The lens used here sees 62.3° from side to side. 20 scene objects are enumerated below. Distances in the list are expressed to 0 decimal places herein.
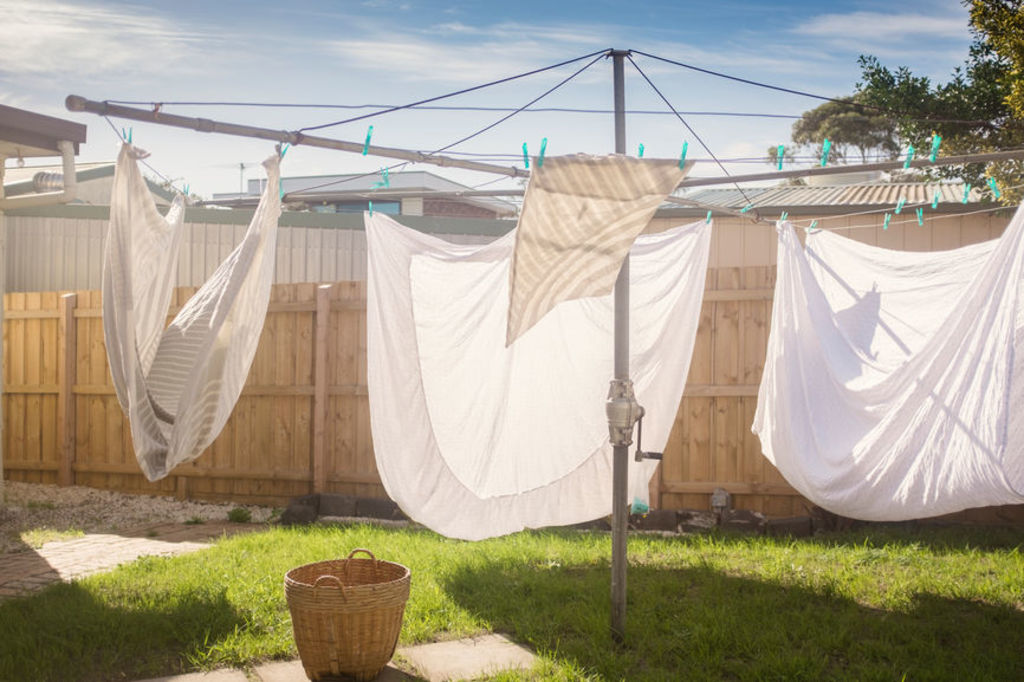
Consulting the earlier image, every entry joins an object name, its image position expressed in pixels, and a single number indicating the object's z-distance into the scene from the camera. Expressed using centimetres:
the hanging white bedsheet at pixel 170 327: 349
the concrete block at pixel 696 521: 535
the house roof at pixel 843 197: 802
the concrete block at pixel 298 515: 574
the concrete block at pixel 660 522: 550
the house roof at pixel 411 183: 1678
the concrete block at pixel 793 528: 516
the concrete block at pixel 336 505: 598
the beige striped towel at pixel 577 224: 289
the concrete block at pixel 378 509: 590
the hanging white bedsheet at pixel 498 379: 421
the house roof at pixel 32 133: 563
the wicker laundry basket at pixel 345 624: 293
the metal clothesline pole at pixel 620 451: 332
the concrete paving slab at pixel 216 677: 302
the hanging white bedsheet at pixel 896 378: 340
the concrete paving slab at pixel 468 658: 308
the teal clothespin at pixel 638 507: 436
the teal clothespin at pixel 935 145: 350
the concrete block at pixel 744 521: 524
